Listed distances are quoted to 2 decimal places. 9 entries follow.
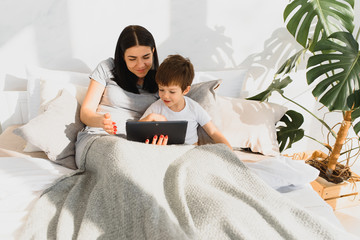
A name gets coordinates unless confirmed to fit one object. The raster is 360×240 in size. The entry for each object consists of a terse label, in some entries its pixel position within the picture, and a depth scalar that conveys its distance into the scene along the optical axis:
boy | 1.40
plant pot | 1.74
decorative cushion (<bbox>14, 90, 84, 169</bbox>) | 1.36
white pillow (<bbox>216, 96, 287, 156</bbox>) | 1.63
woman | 1.46
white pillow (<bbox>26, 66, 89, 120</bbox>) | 1.69
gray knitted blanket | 0.87
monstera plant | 1.35
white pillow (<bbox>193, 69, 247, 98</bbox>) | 1.94
